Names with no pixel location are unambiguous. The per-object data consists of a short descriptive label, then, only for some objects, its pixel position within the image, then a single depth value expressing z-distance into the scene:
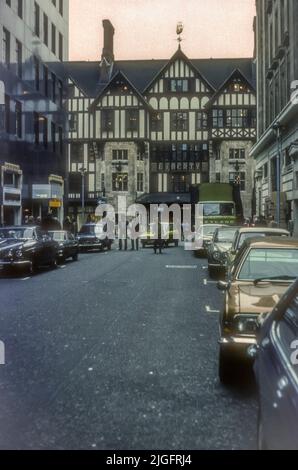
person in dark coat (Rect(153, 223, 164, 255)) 31.05
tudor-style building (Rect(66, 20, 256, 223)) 60.31
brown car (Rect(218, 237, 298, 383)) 5.89
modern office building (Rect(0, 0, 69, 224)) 33.06
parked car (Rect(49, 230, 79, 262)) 23.52
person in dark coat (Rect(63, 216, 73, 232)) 37.69
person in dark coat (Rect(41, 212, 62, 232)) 30.27
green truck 30.91
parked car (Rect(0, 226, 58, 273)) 18.61
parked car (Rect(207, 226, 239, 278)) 17.67
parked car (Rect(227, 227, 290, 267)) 14.45
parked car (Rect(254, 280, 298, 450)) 2.59
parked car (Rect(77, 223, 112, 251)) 32.56
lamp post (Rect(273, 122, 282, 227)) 29.77
